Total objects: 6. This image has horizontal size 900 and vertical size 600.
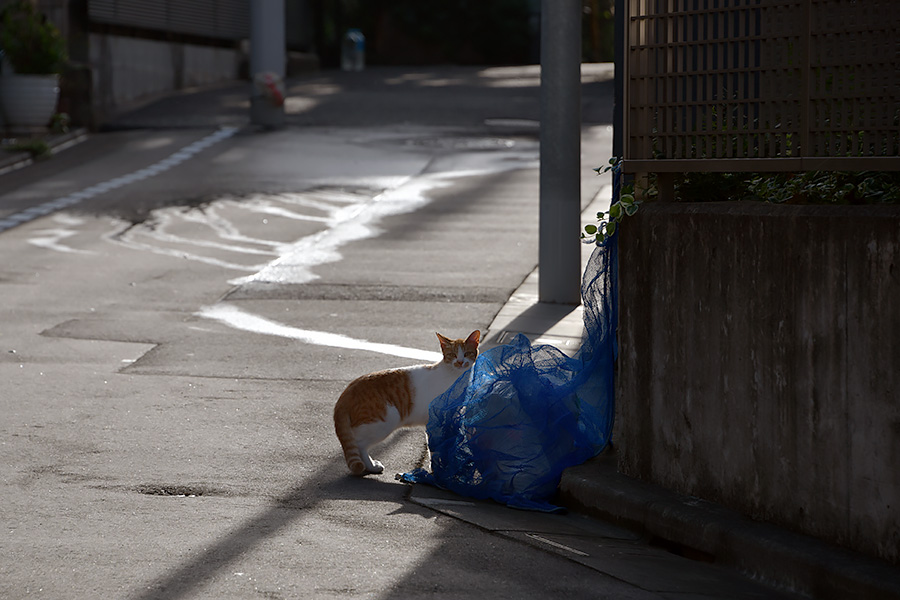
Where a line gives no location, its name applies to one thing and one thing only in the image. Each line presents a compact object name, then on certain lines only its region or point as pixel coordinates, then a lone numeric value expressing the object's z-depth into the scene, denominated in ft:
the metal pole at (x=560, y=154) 68.38
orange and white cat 40.70
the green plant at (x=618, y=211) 38.91
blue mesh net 39.99
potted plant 147.43
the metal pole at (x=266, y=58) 155.33
